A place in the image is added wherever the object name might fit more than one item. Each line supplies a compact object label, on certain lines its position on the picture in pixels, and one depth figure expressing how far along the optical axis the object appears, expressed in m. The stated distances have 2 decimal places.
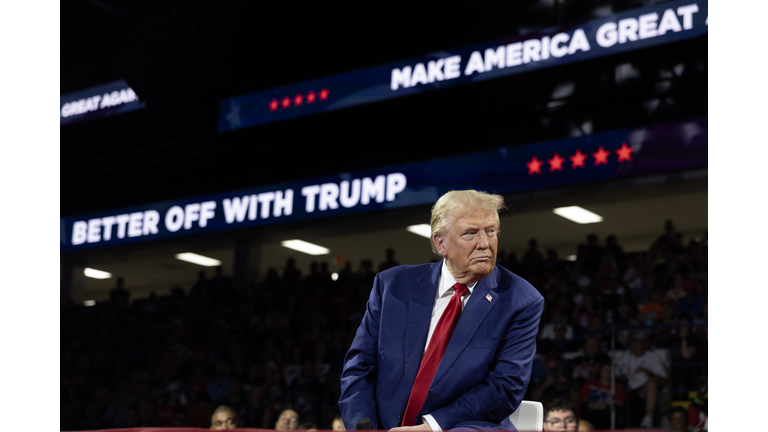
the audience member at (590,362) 6.73
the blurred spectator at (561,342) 7.20
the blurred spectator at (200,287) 11.77
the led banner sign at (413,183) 7.27
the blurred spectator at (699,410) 5.95
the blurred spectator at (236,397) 8.45
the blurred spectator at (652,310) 7.15
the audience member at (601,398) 6.34
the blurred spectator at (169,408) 8.82
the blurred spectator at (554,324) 7.44
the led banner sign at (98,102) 11.16
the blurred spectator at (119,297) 12.84
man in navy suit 1.94
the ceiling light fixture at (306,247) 12.65
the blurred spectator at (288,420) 6.49
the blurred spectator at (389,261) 9.90
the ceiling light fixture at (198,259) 14.37
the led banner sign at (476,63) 7.25
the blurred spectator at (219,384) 8.90
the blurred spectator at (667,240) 8.53
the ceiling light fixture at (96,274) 16.23
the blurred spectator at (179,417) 8.48
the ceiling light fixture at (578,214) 10.38
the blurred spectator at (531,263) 9.20
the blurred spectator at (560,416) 4.72
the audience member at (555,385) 6.46
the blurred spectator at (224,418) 6.43
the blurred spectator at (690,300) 7.22
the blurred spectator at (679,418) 5.76
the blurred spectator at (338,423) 6.09
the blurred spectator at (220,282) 11.63
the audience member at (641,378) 6.38
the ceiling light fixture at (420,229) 11.14
